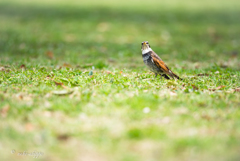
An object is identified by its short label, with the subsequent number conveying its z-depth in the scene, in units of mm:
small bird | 13109
